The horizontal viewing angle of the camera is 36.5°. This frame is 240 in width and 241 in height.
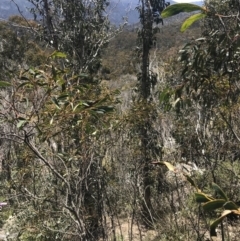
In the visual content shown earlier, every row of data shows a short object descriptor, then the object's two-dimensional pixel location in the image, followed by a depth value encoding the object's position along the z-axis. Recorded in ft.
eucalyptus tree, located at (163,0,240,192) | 5.61
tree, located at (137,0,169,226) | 20.17
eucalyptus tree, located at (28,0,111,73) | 18.85
